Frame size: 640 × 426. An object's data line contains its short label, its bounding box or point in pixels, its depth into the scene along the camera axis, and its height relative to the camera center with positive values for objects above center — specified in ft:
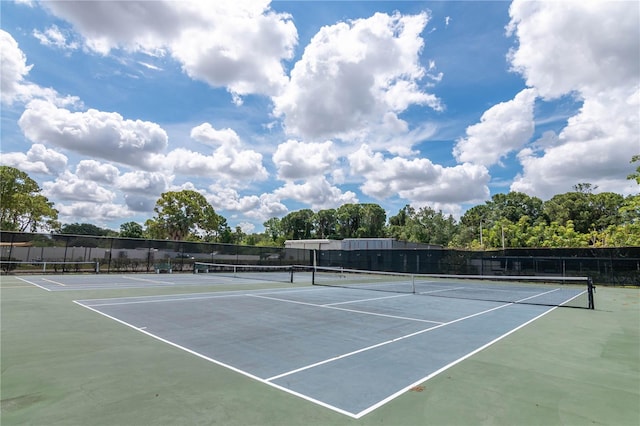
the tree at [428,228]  255.09 +15.41
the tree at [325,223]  333.01 +21.83
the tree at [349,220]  324.80 +24.68
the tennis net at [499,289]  49.67 -7.80
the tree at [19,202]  115.65 +12.52
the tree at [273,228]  335.73 +16.03
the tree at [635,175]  72.01 +16.70
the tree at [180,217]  162.09 +12.41
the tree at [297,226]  328.08 +18.37
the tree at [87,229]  334.75 +10.96
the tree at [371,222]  307.78 +23.02
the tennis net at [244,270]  85.51 -8.32
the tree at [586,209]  195.31 +25.35
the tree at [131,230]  278.52 +9.18
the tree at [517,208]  243.40 +30.65
